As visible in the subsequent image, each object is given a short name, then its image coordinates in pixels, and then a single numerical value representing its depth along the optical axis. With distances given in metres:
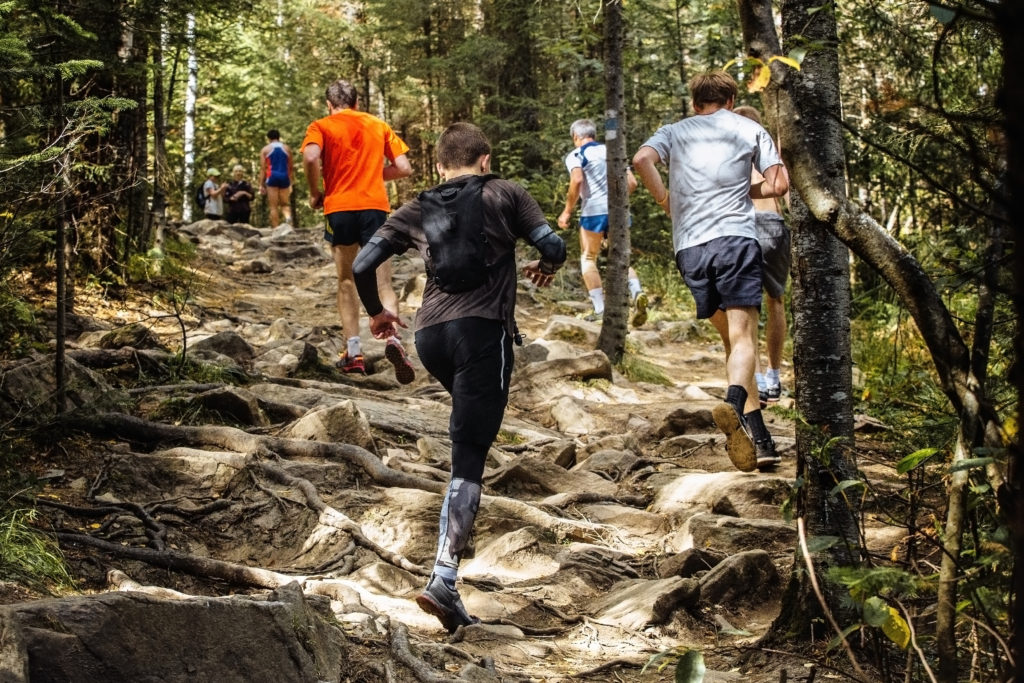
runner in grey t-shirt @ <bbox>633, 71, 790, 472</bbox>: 5.96
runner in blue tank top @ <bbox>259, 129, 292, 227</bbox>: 20.50
